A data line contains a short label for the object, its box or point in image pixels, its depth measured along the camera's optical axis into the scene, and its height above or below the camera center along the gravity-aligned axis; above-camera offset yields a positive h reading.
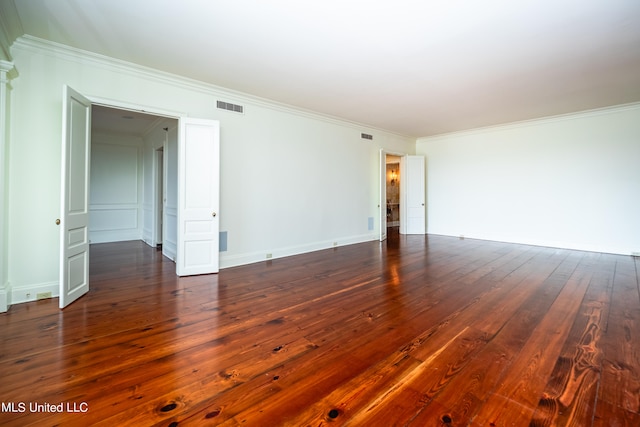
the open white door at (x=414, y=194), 8.65 +0.63
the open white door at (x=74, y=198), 3.12 +0.19
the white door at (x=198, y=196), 4.34 +0.28
